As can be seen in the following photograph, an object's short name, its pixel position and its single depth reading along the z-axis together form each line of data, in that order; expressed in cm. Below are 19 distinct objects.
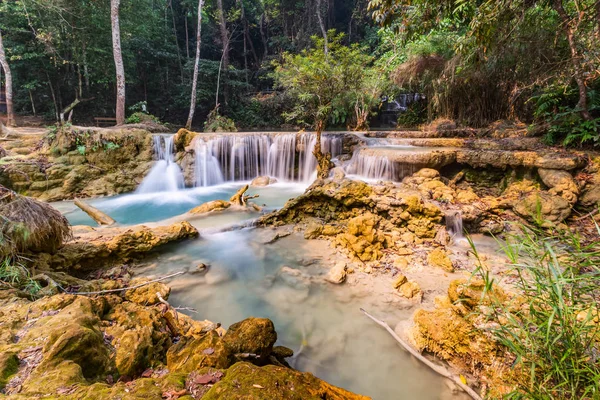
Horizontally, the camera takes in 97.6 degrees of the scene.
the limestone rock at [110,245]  336
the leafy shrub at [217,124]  1716
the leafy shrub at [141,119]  1433
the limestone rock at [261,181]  995
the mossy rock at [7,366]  126
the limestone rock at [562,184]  520
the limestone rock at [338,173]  792
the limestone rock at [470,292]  230
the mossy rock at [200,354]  150
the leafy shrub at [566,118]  586
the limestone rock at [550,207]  493
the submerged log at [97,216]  579
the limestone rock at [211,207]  646
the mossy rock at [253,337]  173
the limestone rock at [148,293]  279
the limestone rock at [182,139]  1047
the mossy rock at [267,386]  112
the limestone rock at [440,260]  386
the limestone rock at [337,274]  368
